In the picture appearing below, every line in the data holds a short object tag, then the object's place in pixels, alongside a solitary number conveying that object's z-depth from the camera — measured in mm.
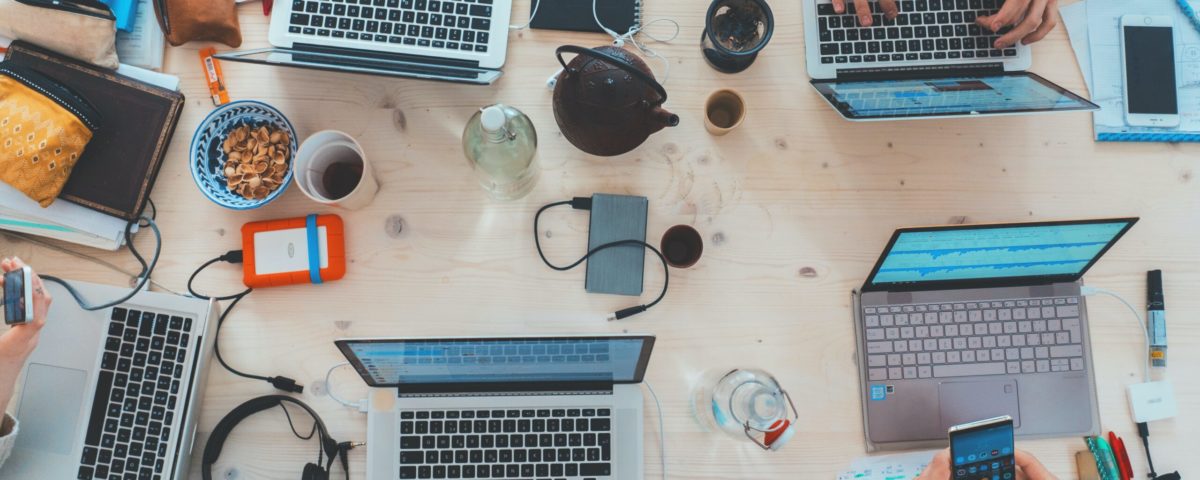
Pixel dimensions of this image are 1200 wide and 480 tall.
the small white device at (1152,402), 1024
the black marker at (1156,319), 1037
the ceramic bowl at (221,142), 952
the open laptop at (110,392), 895
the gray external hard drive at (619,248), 1021
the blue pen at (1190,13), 1089
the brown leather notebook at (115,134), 982
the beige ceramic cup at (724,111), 1012
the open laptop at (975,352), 1001
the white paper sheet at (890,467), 1000
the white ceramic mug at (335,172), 948
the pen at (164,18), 985
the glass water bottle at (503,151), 875
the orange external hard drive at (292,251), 1000
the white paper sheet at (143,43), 1039
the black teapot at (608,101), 858
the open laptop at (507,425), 943
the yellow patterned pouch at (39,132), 913
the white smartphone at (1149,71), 1080
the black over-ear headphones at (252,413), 956
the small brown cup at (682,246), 1020
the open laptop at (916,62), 986
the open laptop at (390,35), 982
